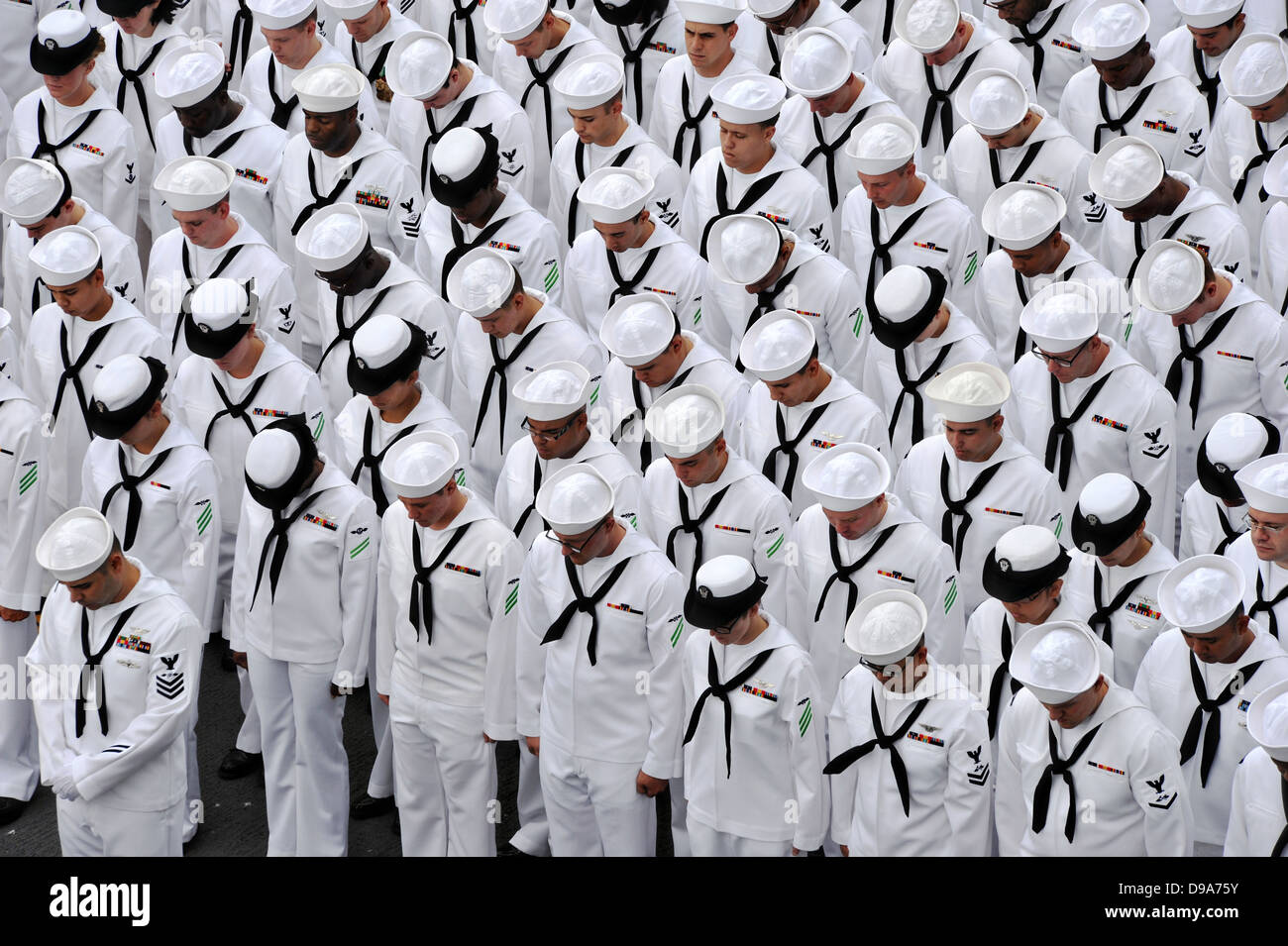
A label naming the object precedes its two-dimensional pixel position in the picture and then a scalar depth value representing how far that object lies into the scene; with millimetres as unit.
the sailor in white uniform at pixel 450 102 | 10422
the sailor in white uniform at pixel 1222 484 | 8195
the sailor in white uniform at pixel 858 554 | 7980
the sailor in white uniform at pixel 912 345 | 8766
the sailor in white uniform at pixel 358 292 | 9477
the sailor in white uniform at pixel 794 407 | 8531
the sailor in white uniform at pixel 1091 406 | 8555
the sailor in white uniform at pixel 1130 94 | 9992
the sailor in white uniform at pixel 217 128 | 10492
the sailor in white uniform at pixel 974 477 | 8250
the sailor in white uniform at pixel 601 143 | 10062
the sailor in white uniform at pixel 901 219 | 9414
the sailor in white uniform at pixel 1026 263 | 9039
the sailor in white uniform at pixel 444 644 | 8258
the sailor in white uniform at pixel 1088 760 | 7000
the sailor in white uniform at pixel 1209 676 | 7285
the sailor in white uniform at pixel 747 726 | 7488
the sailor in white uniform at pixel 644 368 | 8773
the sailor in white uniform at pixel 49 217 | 10102
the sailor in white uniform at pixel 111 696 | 7926
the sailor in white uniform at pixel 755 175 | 9680
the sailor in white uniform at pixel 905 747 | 7332
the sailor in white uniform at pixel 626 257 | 9438
